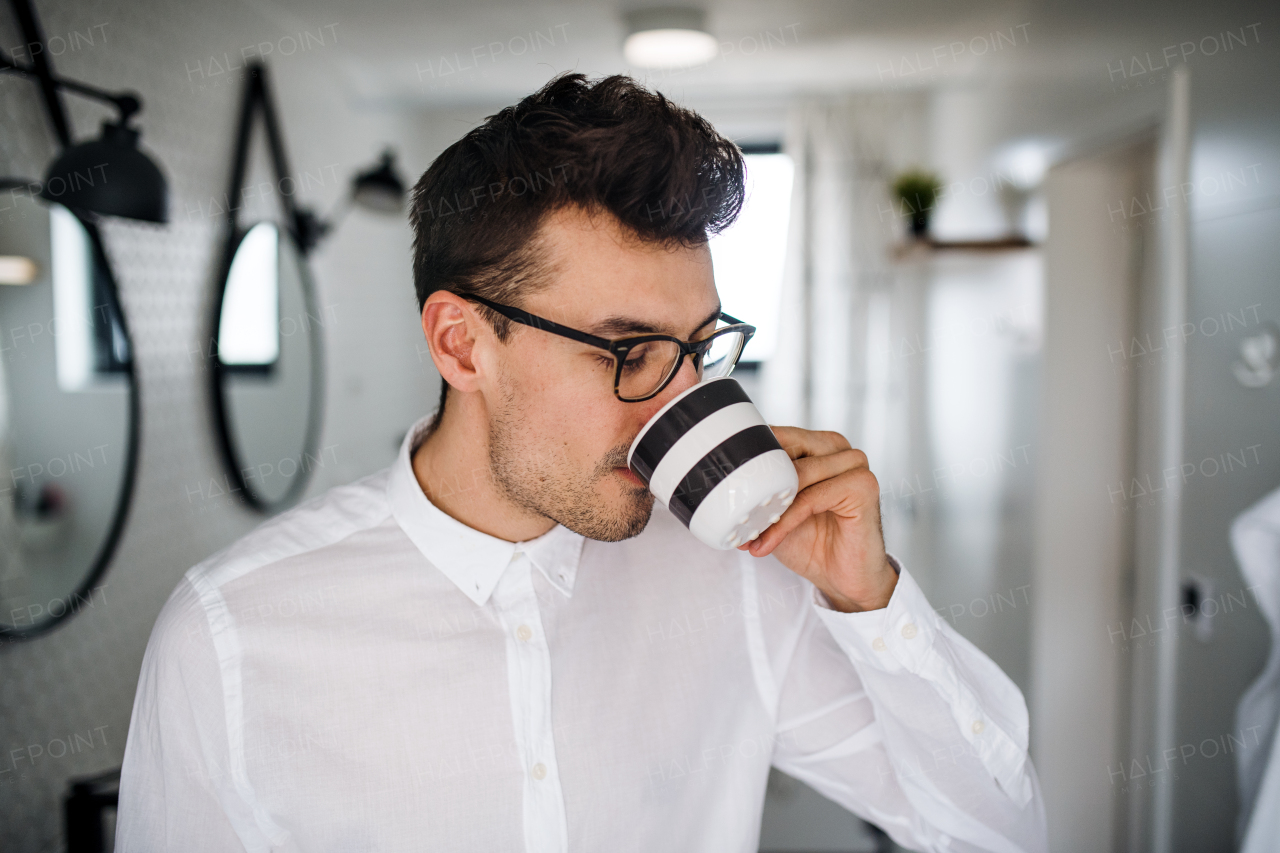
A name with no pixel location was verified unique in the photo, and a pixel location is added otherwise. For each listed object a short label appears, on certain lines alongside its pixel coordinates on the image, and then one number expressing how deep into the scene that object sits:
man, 0.83
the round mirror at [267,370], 2.44
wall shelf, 2.82
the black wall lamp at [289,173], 2.54
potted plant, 3.41
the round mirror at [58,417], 1.47
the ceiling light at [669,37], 2.94
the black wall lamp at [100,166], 1.39
